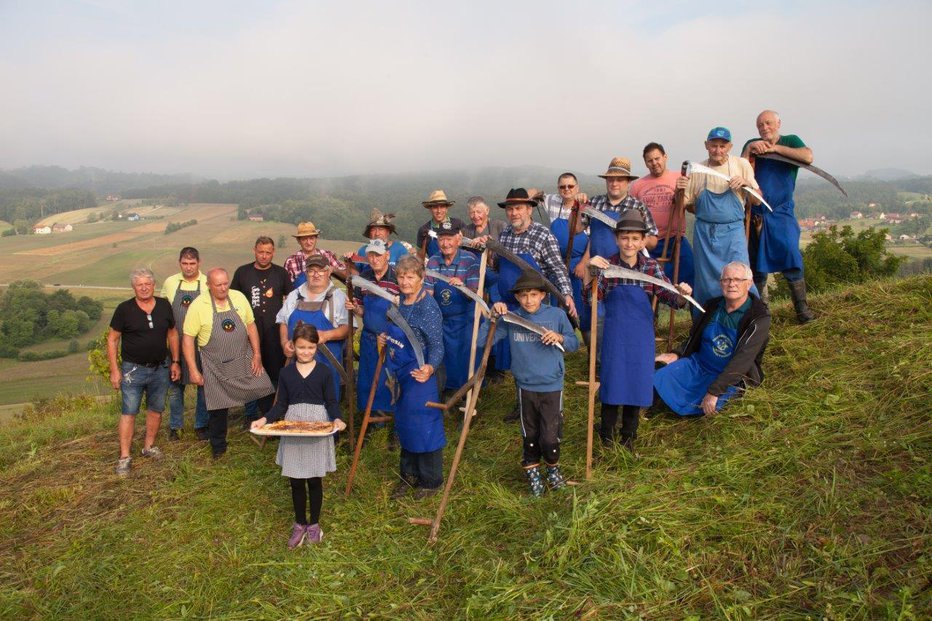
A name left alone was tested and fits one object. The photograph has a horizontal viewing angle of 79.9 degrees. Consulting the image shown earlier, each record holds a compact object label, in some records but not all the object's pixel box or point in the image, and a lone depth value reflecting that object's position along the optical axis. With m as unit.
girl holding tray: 4.57
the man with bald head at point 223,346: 6.08
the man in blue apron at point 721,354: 5.07
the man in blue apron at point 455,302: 5.94
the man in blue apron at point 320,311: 5.92
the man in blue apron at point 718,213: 5.91
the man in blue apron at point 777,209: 6.29
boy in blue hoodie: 4.71
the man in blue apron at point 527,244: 5.80
